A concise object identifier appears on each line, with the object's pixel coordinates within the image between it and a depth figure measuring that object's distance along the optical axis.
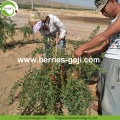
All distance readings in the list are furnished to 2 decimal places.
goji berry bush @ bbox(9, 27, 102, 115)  1.43
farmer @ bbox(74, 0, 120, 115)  1.30
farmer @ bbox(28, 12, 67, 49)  2.16
